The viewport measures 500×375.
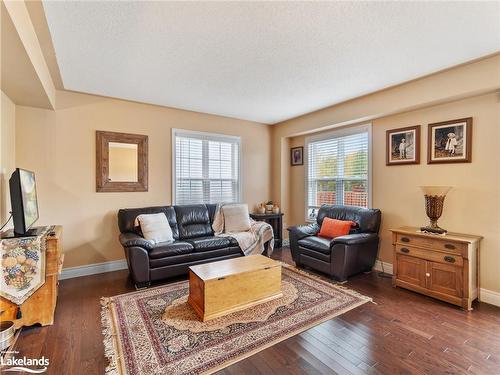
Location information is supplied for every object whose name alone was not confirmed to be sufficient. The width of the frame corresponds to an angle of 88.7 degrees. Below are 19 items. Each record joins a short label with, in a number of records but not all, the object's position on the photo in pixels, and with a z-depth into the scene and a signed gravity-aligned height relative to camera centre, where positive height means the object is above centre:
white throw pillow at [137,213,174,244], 3.59 -0.62
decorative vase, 2.98 -0.22
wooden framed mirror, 3.81 +0.36
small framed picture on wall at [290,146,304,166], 5.34 +0.63
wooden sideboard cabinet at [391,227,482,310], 2.66 -0.90
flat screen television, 2.29 -0.15
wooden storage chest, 2.44 -1.02
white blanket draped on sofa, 4.02 -0.81
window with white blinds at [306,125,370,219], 4.18 +0.29
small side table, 5.13 -0.82
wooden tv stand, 2.22 -1.05
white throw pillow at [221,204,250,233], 4.35 -0.58
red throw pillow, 3.77 -0.65
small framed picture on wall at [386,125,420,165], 3.47 +0.56
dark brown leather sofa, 3.17 -0.83
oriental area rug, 1.89 -1.29
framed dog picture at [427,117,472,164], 2.98 +0.53
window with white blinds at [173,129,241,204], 4.55 +0.33
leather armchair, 3.34 -0.85
